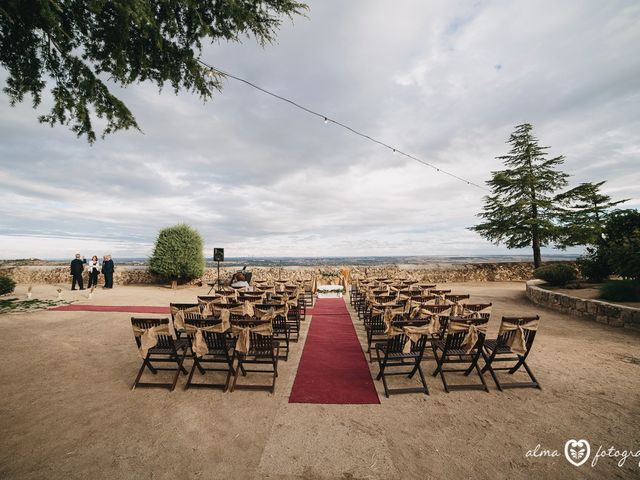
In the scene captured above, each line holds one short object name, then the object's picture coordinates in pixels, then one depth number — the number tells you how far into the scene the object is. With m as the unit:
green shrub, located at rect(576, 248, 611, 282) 9.56
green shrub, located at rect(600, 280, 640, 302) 6.82
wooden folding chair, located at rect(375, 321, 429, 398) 3.37
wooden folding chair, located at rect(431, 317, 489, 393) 3.48
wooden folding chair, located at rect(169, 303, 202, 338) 4.11
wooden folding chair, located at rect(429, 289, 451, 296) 7.01
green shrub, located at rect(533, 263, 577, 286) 9.51
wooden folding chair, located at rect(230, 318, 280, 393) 3.49
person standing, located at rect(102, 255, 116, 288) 13.22
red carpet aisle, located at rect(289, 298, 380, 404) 3.29
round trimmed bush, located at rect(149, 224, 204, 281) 13.55
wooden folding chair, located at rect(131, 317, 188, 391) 3.41
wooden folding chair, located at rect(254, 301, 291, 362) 4.59
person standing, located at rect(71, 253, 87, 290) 12.05
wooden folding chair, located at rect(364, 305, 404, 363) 4.48
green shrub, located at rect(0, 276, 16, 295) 9.56
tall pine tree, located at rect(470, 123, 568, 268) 15.56
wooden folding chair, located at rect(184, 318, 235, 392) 3.45
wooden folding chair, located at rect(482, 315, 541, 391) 3.48
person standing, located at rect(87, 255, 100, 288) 12.53
